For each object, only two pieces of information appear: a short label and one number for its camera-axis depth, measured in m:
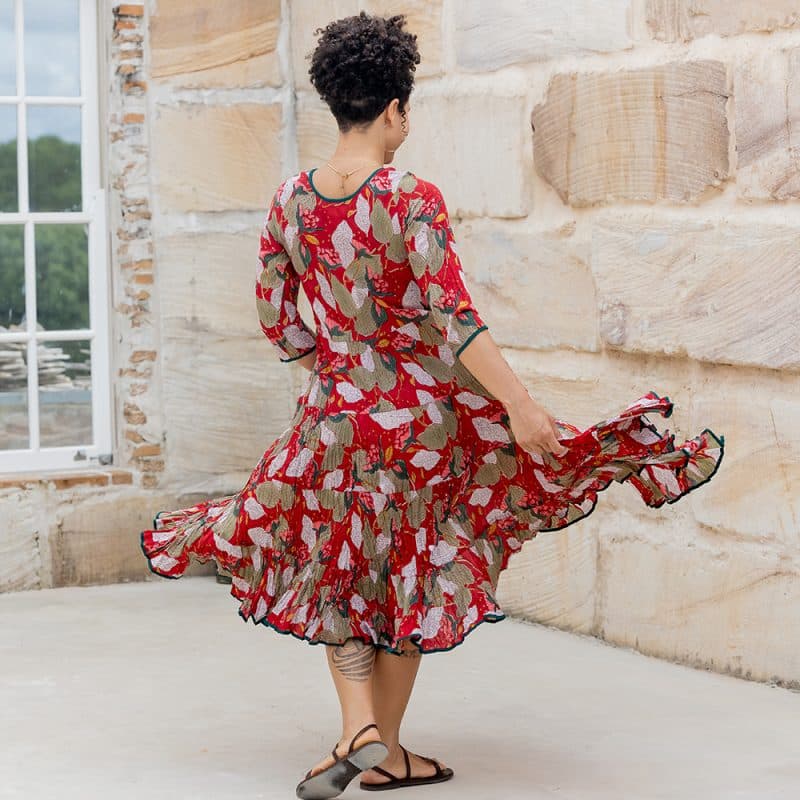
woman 5.32
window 9.24
